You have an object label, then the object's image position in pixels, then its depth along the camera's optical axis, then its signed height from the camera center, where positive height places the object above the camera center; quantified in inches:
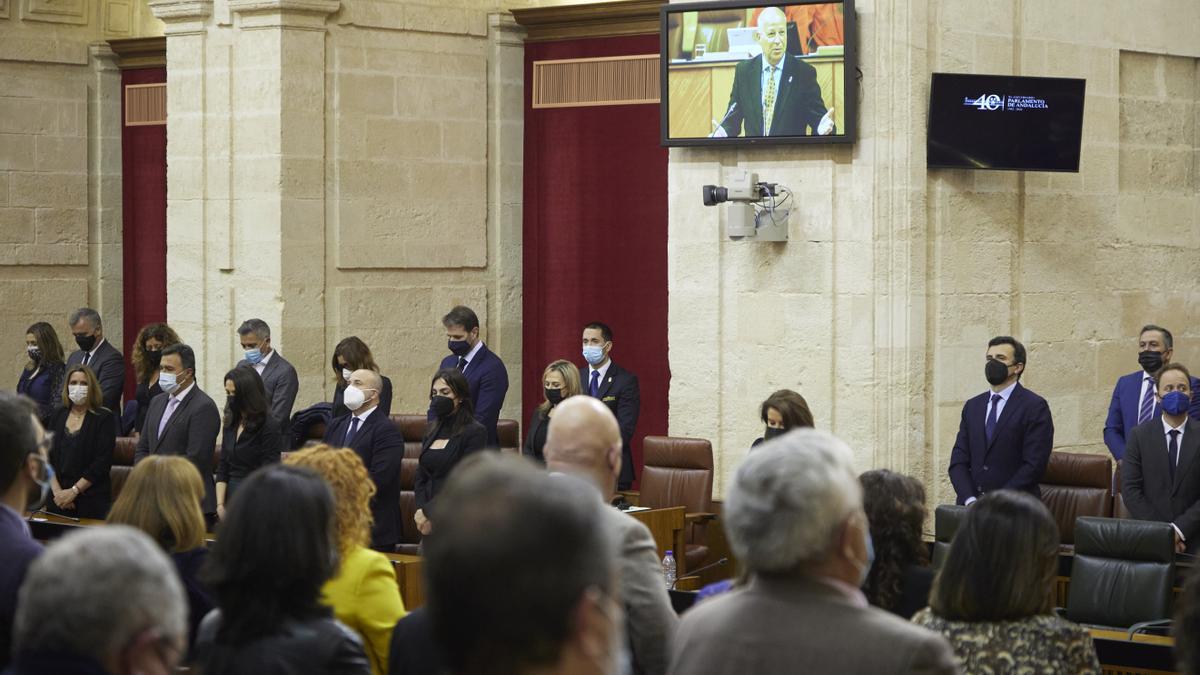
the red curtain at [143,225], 549.0 +18.1
